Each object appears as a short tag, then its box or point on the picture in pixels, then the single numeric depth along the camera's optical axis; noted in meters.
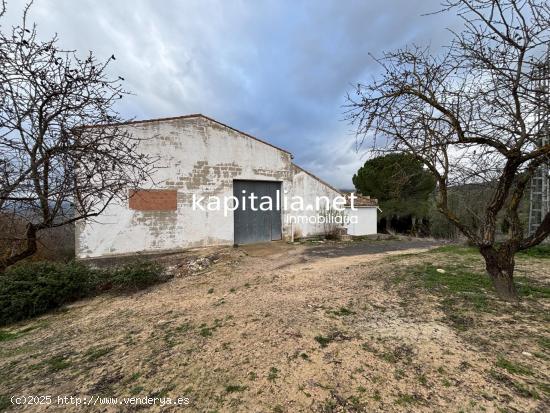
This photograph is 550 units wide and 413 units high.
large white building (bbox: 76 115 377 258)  8.40
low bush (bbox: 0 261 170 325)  5.16
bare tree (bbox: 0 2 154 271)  2.11
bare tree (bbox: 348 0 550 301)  2.90
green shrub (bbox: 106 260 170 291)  6.20
